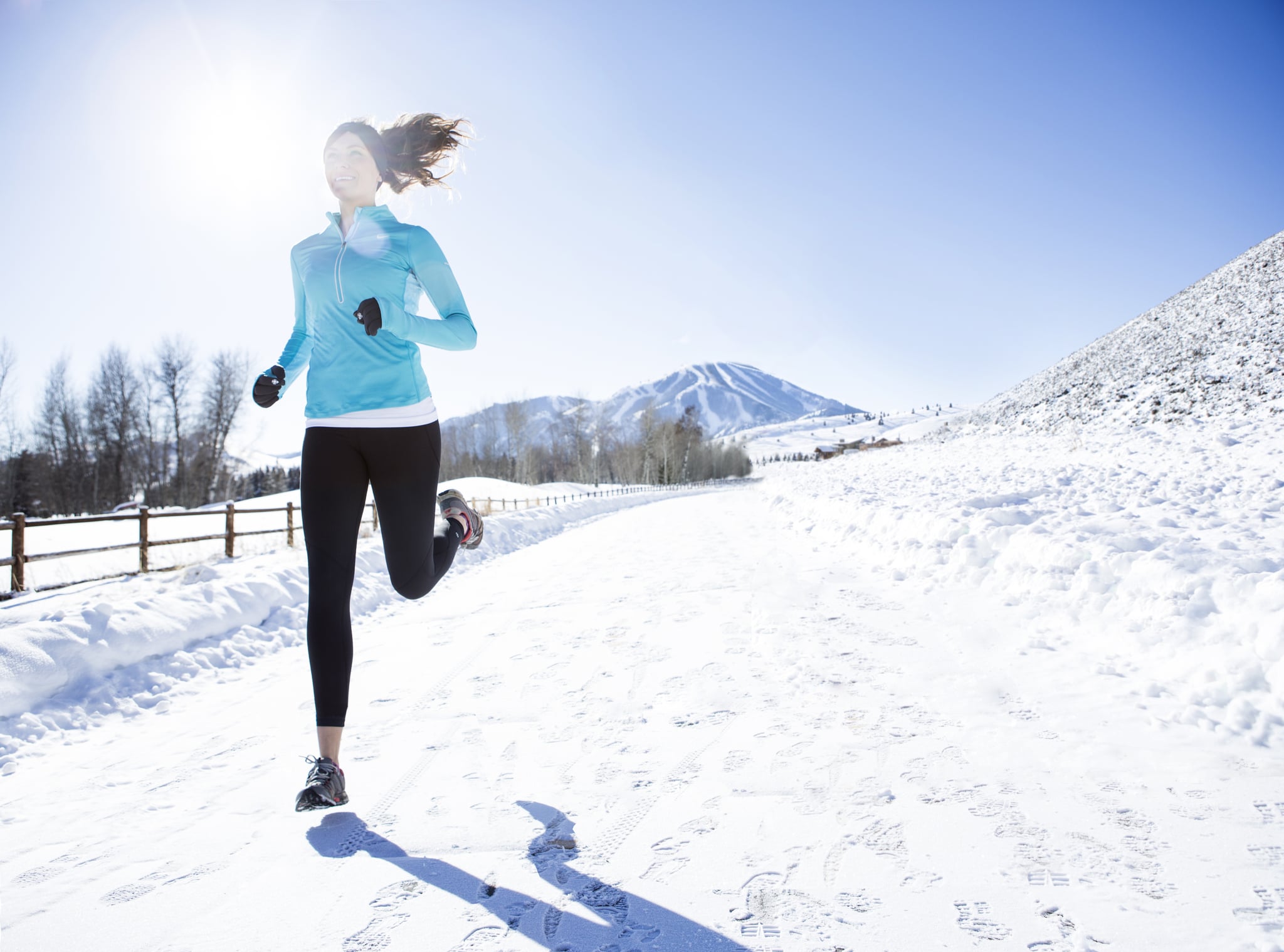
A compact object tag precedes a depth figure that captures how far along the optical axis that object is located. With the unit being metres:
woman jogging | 2.21
